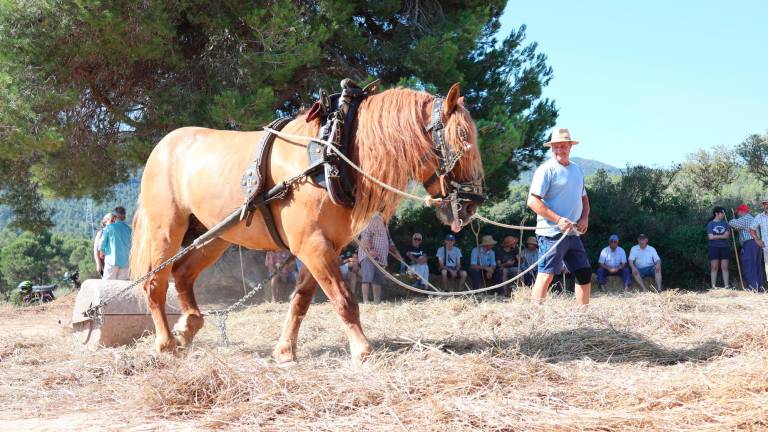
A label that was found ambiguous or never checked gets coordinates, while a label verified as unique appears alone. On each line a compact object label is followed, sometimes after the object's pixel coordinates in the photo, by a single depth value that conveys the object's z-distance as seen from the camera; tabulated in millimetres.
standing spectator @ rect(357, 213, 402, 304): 10062
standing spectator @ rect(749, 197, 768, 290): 11172
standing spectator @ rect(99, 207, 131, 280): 8758
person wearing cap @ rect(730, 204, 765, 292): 11641
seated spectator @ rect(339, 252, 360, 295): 11219
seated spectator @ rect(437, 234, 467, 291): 12016
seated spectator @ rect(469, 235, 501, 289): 11984
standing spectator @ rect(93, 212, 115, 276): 9148
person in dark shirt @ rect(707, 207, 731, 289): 12219
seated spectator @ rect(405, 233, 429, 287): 11438
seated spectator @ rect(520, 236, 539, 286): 12055
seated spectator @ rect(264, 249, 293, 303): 11355
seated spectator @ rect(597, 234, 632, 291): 12141
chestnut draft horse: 3934
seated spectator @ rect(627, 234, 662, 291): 12205
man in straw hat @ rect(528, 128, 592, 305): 5407
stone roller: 5555
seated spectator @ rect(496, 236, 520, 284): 12297
